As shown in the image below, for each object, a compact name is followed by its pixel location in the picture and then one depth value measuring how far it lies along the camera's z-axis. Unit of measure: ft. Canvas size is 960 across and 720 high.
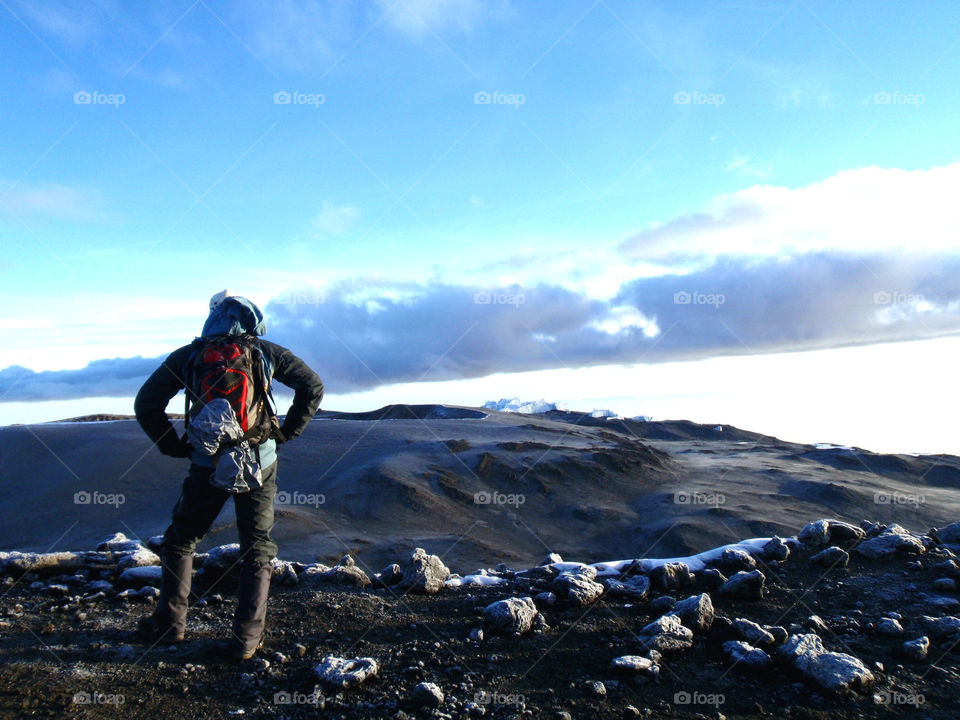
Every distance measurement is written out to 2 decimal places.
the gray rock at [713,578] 15.78
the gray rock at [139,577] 15.47
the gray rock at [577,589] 14.51
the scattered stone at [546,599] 14.40
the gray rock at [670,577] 15.78
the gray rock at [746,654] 11.85
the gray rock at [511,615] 12.94
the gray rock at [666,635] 12.26
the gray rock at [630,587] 15.15
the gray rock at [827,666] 11.16
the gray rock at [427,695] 10.14
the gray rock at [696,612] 13.12
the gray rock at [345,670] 10.55
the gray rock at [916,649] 12.31
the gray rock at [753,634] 12.59
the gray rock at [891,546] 17.71
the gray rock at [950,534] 19.69
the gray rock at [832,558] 17.15
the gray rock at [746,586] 15.17
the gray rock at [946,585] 15.57
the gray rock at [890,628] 13.25
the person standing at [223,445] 11.67
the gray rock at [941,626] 13.19
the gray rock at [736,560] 16.92
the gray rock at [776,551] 17.57
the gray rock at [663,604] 14.33
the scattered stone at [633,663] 11.43
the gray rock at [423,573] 15.49
